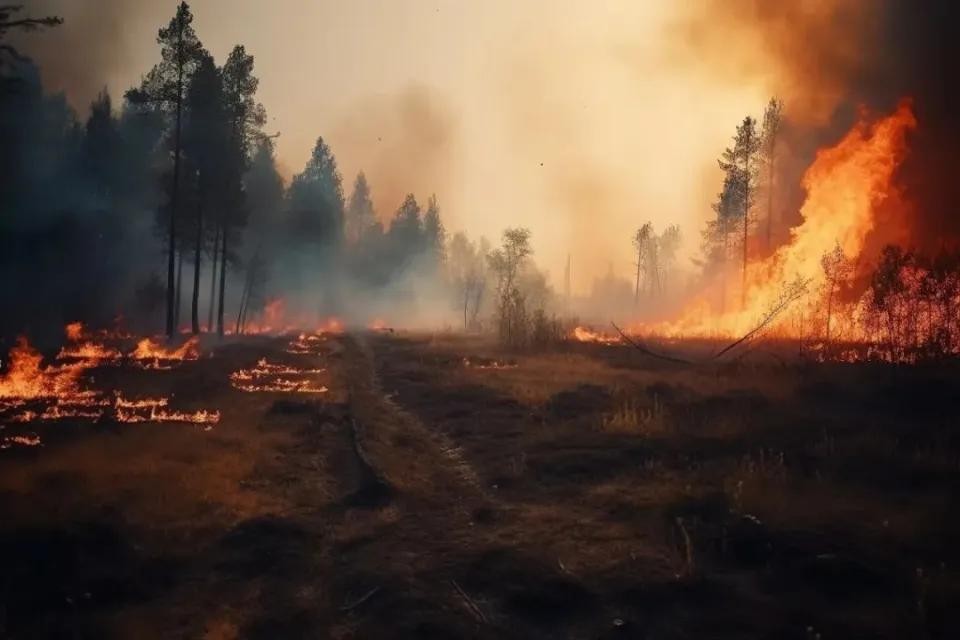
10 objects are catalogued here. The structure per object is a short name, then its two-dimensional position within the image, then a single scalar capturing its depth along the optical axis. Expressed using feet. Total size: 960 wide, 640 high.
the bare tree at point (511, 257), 245.45
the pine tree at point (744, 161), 166.81
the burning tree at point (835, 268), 84.28
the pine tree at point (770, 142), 160.25
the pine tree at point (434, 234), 327.67
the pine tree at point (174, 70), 108.06
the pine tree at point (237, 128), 127.95
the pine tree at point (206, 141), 117.70
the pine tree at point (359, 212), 322.14
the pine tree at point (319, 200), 233.14
